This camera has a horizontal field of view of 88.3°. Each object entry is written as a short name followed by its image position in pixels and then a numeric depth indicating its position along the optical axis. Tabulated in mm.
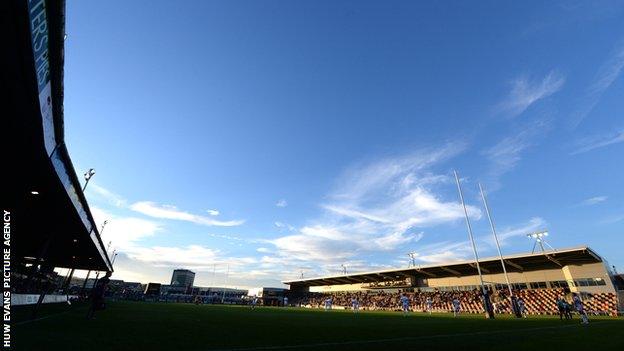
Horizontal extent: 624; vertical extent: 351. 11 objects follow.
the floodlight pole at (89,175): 35850
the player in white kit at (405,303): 34375
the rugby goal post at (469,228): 30156
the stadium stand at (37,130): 6848
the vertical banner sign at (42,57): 6537
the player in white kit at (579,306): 19844
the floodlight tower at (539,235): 43906
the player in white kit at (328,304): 58153
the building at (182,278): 124875
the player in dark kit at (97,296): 18094
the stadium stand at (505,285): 35688
